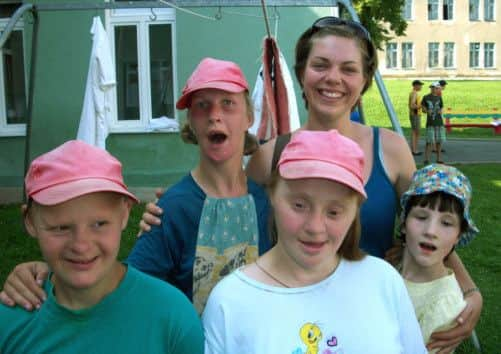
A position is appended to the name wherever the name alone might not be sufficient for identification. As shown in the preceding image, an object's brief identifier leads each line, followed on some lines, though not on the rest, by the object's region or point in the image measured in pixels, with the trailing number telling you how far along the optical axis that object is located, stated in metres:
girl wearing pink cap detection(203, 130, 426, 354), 1.72
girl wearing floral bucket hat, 2.34
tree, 14.35
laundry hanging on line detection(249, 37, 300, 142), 3.56
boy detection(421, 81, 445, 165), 14.20
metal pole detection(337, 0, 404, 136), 4.63
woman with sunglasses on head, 2.36
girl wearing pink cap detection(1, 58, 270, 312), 2.09
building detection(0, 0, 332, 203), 9.24
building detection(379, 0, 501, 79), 50.72
